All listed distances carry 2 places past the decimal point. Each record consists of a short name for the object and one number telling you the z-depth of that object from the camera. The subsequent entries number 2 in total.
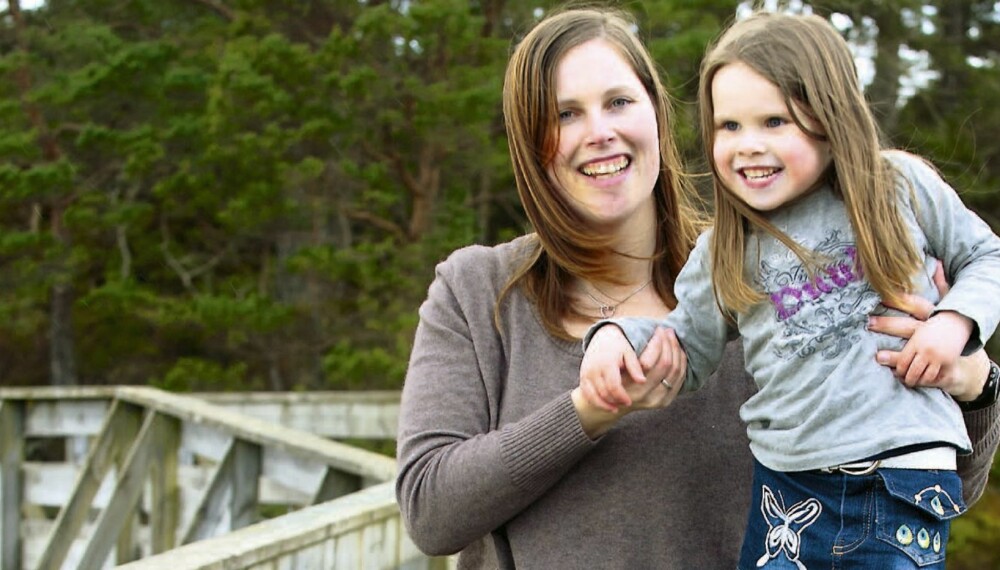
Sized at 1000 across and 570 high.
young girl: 2.09
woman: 2.19
